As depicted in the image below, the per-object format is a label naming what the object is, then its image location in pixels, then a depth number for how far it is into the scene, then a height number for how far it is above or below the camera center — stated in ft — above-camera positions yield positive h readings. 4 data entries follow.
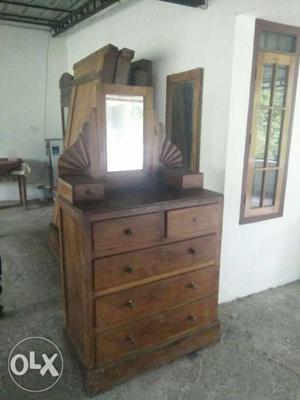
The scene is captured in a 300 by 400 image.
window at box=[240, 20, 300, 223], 6.70 +0.27
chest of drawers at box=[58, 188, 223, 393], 4.74 -2.47
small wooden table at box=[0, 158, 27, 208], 14.98 -2.01
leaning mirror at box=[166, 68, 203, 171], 7.42 +0.43
